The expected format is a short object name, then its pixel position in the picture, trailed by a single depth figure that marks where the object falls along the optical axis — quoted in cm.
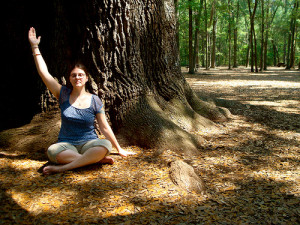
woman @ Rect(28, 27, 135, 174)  307
